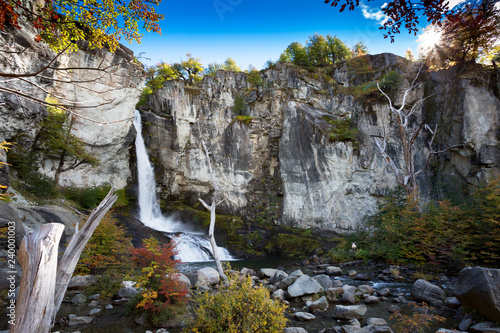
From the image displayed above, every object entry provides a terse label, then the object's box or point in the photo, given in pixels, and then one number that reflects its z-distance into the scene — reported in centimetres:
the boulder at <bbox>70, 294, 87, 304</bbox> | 722
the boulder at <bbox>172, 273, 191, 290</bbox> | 816
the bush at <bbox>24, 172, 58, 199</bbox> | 1579
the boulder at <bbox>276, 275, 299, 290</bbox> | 899
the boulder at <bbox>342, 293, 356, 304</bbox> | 743
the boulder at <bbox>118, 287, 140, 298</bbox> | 769
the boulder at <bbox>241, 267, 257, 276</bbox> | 1179
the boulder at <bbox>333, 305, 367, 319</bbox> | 629
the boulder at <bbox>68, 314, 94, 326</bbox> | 589
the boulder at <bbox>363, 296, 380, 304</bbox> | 752
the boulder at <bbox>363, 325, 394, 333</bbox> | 522
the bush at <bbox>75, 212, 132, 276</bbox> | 864
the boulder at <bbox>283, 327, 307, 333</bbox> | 512
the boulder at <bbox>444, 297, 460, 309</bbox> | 663
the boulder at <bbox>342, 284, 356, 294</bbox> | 820
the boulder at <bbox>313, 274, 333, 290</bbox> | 900
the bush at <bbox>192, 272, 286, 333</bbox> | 399
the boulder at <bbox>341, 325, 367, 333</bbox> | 518
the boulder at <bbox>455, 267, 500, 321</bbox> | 517
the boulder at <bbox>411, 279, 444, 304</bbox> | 729
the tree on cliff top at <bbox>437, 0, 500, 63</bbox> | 1728
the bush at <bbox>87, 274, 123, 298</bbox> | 786
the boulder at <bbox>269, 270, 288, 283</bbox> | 993
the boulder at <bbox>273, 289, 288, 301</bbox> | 780
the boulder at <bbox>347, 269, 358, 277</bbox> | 1167
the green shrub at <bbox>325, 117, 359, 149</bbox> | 2205
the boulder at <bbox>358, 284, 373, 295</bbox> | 839
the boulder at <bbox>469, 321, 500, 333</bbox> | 493
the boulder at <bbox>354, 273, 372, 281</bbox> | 1084
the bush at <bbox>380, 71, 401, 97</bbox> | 2264
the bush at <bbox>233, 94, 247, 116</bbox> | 2624
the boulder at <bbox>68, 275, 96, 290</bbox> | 830
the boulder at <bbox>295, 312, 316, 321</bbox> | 629
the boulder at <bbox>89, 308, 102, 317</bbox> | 643
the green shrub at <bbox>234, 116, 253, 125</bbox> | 2508
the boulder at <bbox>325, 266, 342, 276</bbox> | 1225
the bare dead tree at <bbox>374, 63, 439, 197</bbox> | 1542
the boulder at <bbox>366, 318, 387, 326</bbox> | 582
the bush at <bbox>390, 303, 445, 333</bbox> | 475
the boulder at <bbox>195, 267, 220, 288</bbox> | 927
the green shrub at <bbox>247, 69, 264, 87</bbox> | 2733
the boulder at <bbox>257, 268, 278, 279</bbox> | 1116
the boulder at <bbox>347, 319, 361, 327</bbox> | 573
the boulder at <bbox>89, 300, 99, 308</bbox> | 704
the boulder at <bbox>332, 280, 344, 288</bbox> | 896
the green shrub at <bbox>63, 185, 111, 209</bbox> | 1884
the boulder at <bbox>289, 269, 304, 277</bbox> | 974
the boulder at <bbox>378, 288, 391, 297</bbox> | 823
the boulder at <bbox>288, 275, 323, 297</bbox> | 795
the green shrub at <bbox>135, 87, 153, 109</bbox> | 2642
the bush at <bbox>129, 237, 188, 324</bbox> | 591
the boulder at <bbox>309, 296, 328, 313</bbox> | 685
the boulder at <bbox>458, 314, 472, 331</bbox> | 539
